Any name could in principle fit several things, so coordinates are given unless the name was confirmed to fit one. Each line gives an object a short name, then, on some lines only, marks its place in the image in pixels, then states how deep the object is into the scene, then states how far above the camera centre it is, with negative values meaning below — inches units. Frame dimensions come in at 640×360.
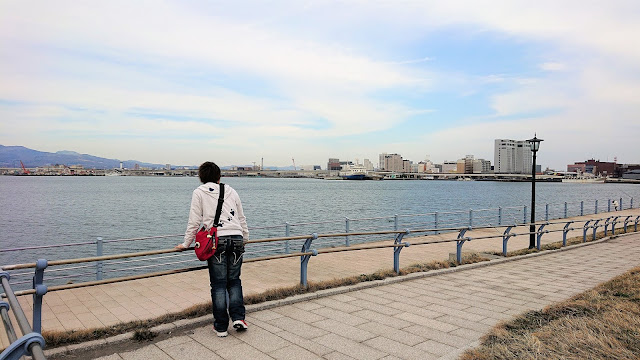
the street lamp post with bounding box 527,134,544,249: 675.2 +30.9
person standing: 203.5 -32.9
